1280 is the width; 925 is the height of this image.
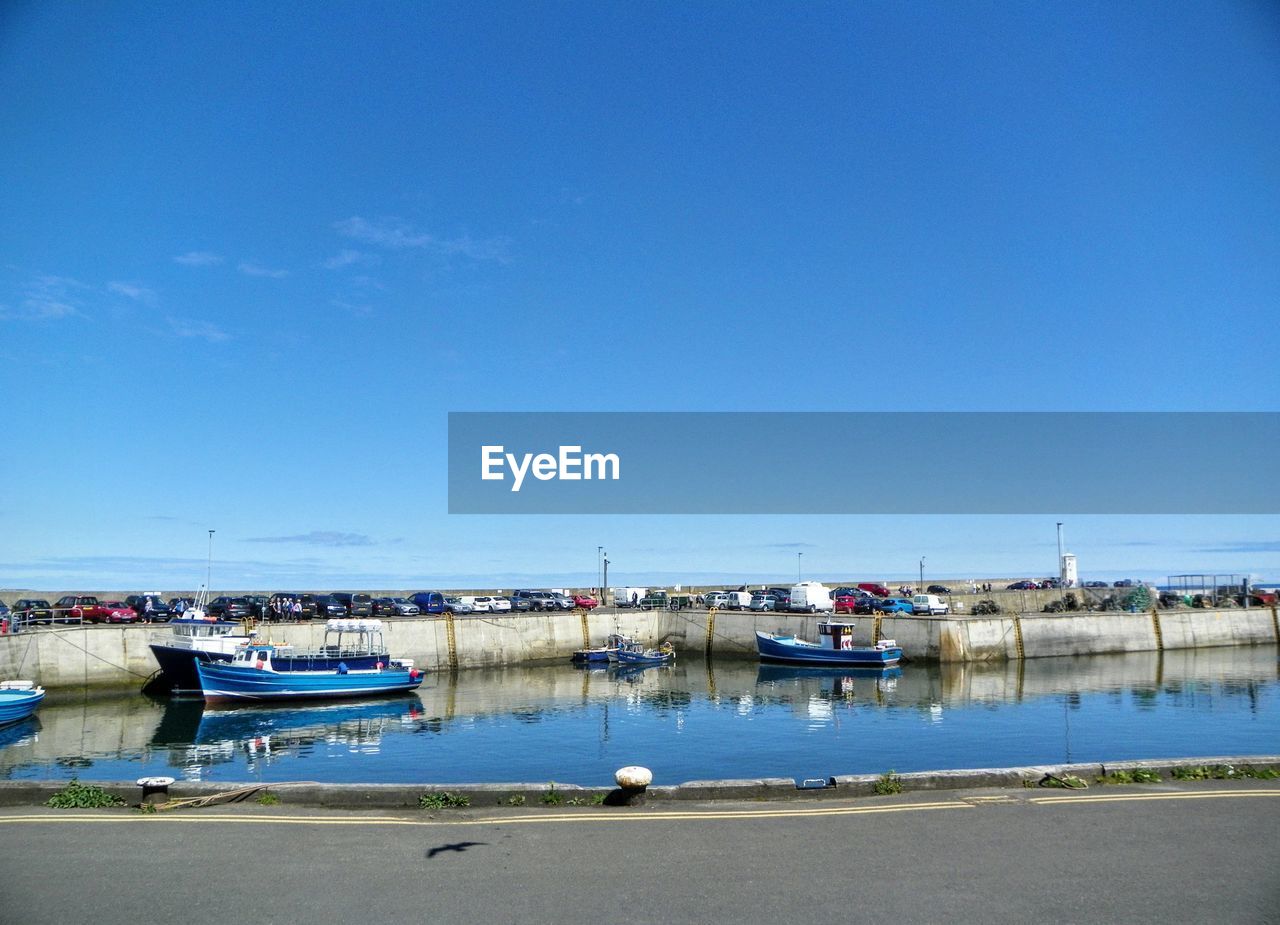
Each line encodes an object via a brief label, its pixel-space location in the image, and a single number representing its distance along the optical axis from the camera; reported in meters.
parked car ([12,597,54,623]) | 54.41
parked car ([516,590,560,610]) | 86.95
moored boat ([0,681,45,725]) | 41.84
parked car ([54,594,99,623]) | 59.09
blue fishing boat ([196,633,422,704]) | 51.53
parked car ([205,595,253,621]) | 64.56
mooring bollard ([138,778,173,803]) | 13.87
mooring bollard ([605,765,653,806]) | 13.63
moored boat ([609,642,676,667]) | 72.38
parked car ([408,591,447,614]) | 80.78
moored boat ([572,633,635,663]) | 72.88
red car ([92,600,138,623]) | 62.13
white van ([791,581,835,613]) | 89.12
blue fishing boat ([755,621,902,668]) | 69.44
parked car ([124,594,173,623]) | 63.72
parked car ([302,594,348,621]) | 71.50
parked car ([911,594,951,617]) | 82.88
